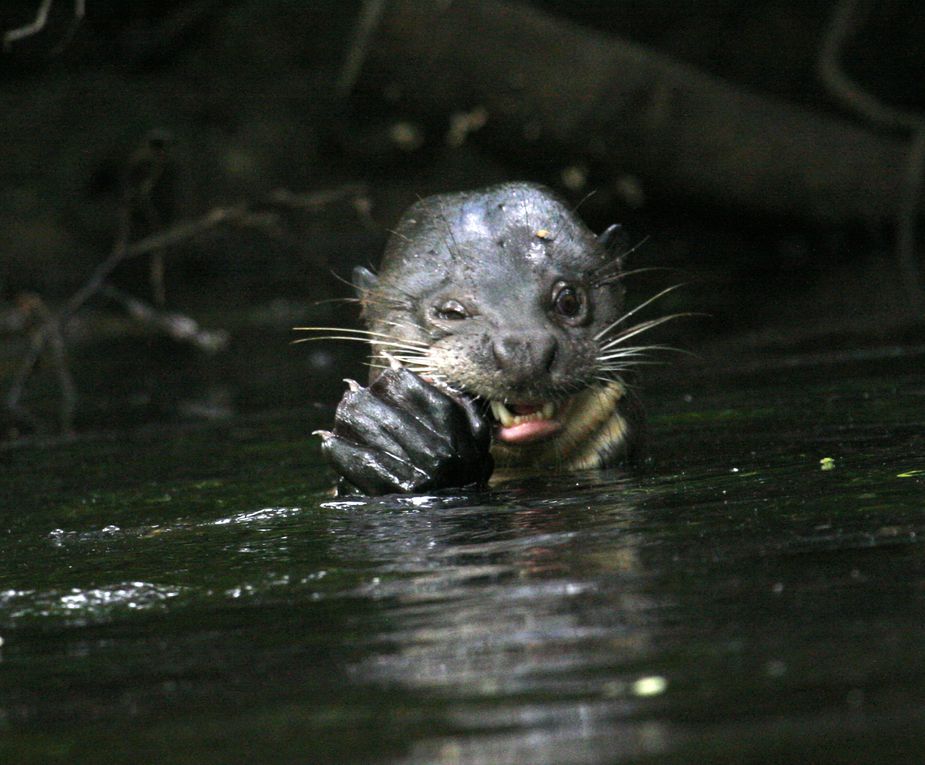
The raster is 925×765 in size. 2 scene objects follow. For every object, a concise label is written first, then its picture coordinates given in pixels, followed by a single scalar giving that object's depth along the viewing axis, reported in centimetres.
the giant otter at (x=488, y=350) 762
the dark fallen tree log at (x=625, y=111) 2084
